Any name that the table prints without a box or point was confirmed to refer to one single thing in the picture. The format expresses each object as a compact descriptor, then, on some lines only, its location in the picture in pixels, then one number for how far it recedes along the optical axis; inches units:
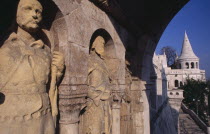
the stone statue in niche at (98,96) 84.0
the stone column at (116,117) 99.7
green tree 923.1
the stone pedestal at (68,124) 66.3
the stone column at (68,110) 65.9
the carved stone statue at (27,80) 49.1
